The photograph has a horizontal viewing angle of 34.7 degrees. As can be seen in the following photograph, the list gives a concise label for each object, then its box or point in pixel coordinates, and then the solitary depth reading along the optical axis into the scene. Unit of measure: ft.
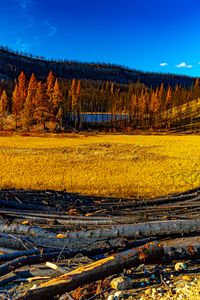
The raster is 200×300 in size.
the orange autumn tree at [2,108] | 314.53
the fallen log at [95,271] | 16.83
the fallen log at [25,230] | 26.07
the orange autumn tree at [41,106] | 286.25
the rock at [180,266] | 21.52
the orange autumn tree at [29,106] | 286.87
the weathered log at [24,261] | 19.94
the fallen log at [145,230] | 25.82
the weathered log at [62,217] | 31.96
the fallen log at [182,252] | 21.79
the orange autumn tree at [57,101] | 303.89
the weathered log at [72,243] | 24.11
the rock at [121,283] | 18.79
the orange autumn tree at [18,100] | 303.21
